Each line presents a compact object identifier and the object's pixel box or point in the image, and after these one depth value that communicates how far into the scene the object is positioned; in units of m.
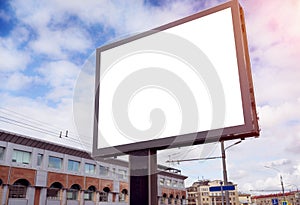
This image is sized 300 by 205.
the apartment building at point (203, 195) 70.69
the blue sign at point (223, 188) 10.80
